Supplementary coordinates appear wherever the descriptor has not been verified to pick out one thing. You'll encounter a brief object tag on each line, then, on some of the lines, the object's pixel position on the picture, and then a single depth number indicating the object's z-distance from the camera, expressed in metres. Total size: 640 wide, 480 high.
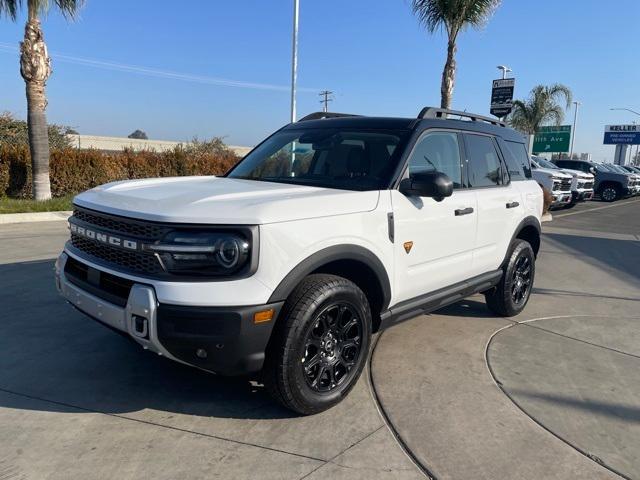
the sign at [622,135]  58.31
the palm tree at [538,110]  34.59
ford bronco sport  2.71
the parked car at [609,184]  25.61
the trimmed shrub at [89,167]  13.78
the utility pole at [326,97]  50.56
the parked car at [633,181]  27.42
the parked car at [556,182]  17.45
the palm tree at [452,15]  14.14
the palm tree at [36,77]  12.54
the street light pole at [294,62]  17.86
